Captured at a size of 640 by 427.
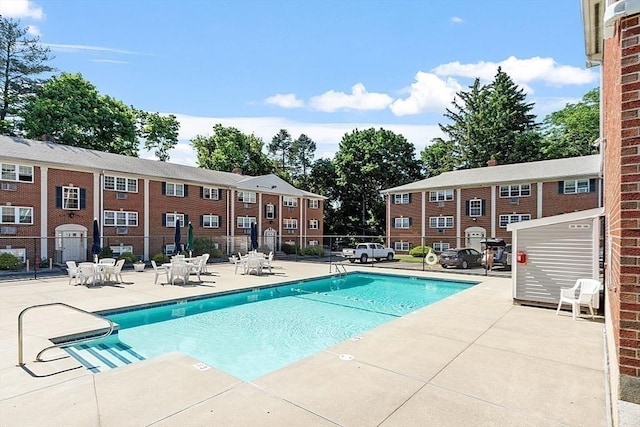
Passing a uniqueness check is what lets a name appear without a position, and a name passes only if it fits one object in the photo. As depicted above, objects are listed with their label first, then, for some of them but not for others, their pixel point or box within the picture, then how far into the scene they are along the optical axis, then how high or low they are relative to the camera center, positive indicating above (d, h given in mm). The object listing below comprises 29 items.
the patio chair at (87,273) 13508 -2240
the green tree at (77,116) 30844 +9005
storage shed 8922 -1004
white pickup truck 24873 -2648
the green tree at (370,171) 46438 +5732
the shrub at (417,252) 28984 -2999
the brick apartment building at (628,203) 2723 +97
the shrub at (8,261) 18156 -2407
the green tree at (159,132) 43094 +10044
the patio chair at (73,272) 13867 -2240
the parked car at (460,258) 20594 -2478
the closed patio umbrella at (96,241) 16783 -1300
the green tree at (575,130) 37719 +9322
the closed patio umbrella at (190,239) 18547 -1257
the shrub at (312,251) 31938 -3201
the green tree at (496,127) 41156 +10737
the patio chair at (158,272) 14233 -2368
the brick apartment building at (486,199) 24844 +1261
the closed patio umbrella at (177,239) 19098 -1308
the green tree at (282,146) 63750 +12199
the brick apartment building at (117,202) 20000 +860
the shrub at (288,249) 32750 -3125
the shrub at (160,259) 21938 -2703
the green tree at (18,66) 32312 +13603
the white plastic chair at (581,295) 8359 -1894
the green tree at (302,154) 62312 +10474
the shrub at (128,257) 21431 -2529
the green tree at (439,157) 46069 +7825
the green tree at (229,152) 47062 +8470
